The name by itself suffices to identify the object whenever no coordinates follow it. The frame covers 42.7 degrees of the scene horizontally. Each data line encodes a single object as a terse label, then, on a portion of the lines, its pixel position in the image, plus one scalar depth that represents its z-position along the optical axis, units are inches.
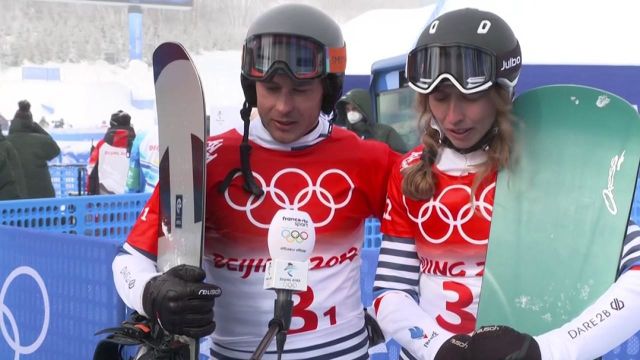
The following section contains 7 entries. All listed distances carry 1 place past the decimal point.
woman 81.9
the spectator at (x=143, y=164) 294.2
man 90.7
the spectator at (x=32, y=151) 313.0
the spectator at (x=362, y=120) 284.4
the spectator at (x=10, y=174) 267.6
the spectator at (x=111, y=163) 348.8
